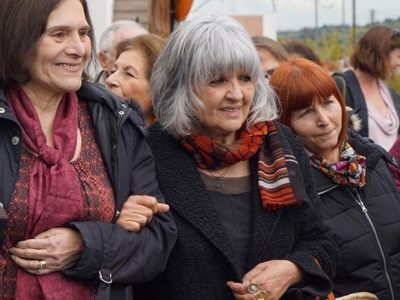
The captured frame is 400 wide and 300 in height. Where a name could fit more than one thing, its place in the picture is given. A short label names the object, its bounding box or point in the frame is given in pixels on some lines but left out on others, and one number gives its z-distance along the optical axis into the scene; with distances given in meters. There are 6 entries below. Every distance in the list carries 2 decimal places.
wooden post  8.08
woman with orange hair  3.91
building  10.34
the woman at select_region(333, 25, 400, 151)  6.51
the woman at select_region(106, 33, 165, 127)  4.48
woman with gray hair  3.37
